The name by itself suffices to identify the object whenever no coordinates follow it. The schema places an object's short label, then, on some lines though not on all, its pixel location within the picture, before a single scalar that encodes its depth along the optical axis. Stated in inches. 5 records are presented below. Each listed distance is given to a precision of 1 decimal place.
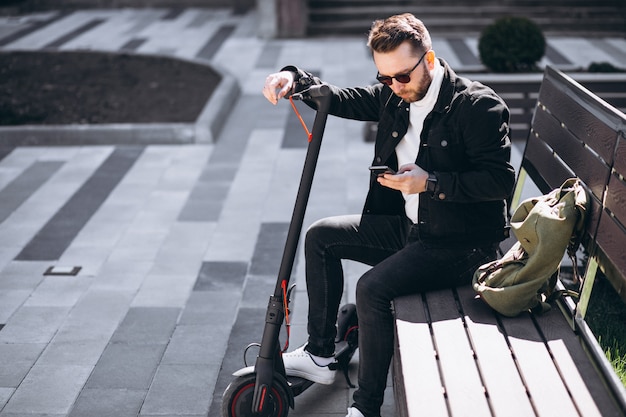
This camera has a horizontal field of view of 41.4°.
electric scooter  126.9
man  123.9
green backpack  121.3
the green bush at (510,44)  316.8
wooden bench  103.5
